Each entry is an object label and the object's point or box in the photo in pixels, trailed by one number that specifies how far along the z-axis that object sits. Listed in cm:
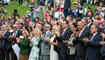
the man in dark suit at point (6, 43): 1278
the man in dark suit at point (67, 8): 1941
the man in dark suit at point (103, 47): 915
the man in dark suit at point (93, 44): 948
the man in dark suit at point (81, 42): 1005
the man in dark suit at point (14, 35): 1257
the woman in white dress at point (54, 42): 1073
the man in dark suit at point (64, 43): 1054
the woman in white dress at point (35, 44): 1127
